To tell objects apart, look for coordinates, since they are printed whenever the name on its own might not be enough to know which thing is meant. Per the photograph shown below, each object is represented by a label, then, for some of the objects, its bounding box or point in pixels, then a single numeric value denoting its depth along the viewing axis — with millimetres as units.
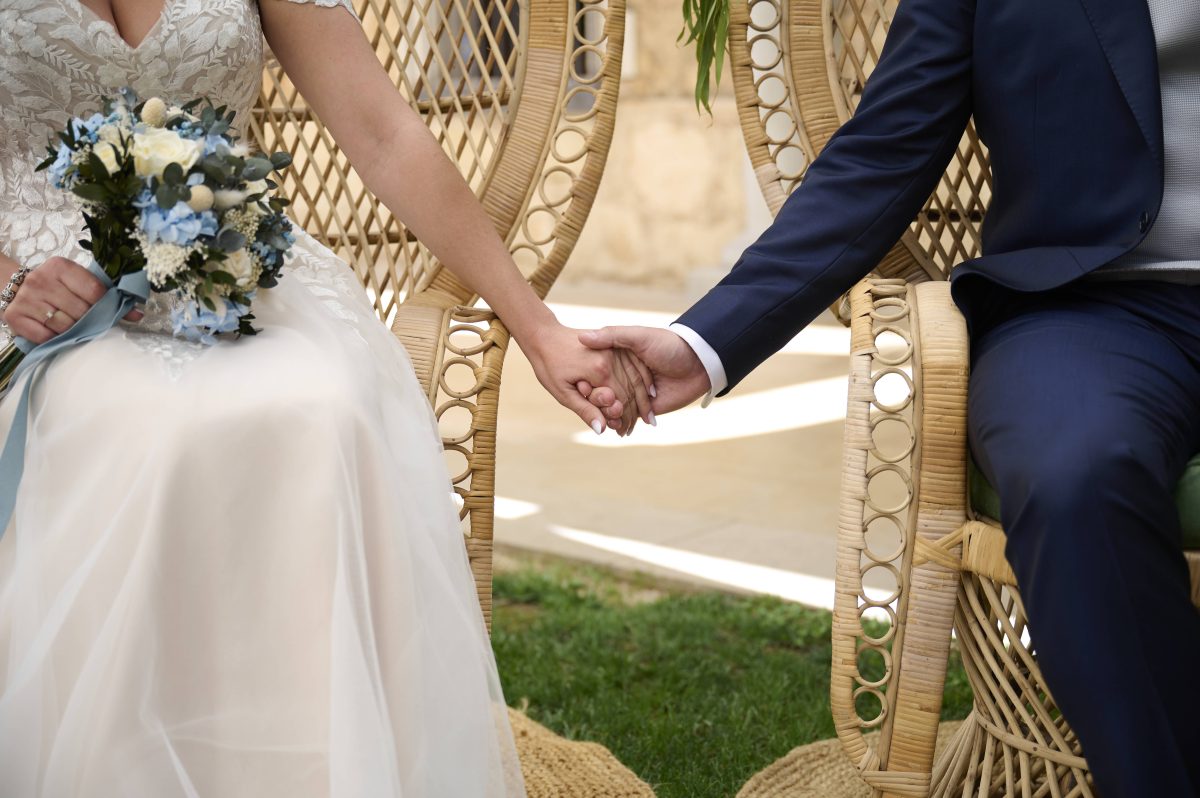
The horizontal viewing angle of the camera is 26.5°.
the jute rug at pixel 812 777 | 3061
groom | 2423
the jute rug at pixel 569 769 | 3116
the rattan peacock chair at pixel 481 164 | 2801
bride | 2411
